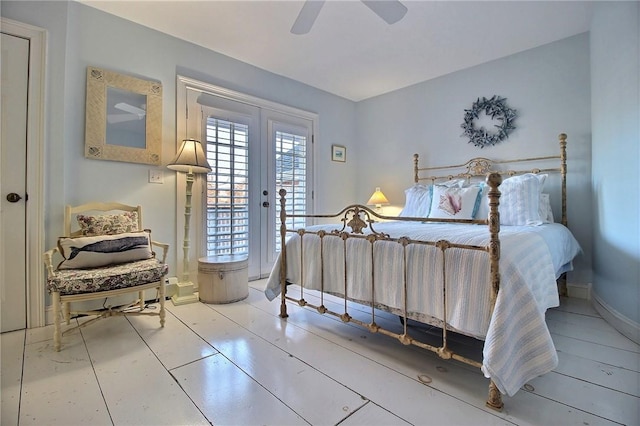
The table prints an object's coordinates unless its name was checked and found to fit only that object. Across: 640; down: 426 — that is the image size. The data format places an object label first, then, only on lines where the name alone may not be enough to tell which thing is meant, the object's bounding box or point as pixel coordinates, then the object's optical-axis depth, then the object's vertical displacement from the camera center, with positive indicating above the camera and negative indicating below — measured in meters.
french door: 3.06 +0.46
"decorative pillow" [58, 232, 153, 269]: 1.98 -0.25
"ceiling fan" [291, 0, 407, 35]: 1.85 +1.33
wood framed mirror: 2.41 +0.82
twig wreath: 3.18 +1.06
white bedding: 1.20 -0.35
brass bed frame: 1.24 -0.13
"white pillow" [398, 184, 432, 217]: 3.14 +0.15
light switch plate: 2.72 +0.34
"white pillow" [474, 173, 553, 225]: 2.59 +0.09
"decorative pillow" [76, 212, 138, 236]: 2.20 -0.08
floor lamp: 2.61 +0.40
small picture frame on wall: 4.35 +0.91
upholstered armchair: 1.80 -0.33
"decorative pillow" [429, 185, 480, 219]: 2.73 +0.12
